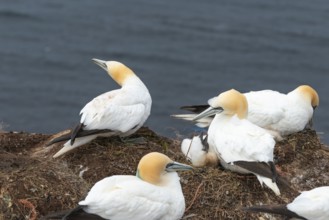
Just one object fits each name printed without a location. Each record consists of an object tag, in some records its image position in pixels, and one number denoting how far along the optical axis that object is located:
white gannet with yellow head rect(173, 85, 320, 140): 19.72
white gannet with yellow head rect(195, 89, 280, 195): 17.22
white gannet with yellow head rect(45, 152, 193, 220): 15.15
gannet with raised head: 18.31
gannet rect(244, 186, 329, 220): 15.49
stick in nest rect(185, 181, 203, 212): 17.02
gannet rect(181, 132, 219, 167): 18.41
